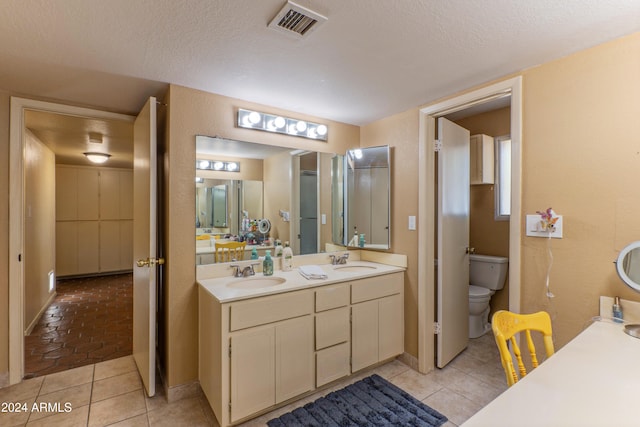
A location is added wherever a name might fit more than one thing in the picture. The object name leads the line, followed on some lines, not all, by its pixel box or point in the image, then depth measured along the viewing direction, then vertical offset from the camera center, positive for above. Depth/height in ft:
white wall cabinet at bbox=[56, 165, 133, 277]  17.84 -0.49
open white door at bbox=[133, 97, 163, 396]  6.64 -0.69
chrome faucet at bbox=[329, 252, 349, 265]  9.19 -1.48
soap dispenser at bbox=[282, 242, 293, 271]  8.21 -1.31
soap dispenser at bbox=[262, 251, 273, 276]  7.64 -1.40
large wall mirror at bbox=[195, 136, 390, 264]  7.50 +0.40
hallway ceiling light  13.90 +2.60
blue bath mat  6.04 -4.27
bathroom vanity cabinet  5.79 -2.88
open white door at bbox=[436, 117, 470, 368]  8.09 -0.87
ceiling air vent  4.24 +2.88
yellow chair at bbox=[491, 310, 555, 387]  4.07 -1.66
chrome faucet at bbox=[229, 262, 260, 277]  7.52 -1.51
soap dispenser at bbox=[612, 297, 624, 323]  4.95 -1.68
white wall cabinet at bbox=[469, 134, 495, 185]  10.36 +1.79
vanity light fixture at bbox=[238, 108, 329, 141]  7.81 +2.43
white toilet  9.88 -2.60
